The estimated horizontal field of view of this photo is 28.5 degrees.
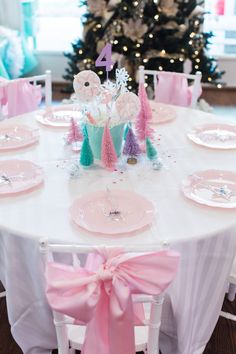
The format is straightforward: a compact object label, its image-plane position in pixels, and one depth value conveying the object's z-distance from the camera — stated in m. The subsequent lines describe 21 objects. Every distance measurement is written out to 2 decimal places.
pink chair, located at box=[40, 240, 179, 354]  1.10
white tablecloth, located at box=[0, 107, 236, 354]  1.40
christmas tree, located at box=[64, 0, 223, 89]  3.84
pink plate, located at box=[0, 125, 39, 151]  1.94
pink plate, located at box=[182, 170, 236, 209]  1.54
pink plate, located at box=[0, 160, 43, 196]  1.60
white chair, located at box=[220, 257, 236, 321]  1.69
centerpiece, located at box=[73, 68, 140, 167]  1.72
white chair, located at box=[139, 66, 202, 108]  2.53
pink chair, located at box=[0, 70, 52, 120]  2.52
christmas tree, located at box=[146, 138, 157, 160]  1.84
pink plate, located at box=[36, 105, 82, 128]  2.18
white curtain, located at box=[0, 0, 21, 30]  4.95
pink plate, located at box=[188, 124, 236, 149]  1.96
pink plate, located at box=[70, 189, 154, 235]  1.41
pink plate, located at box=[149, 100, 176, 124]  2.21
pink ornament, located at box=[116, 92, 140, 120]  1.67
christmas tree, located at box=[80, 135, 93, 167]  1.77
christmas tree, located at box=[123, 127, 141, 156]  1.84
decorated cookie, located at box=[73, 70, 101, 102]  1.76
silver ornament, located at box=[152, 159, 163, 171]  1.78
